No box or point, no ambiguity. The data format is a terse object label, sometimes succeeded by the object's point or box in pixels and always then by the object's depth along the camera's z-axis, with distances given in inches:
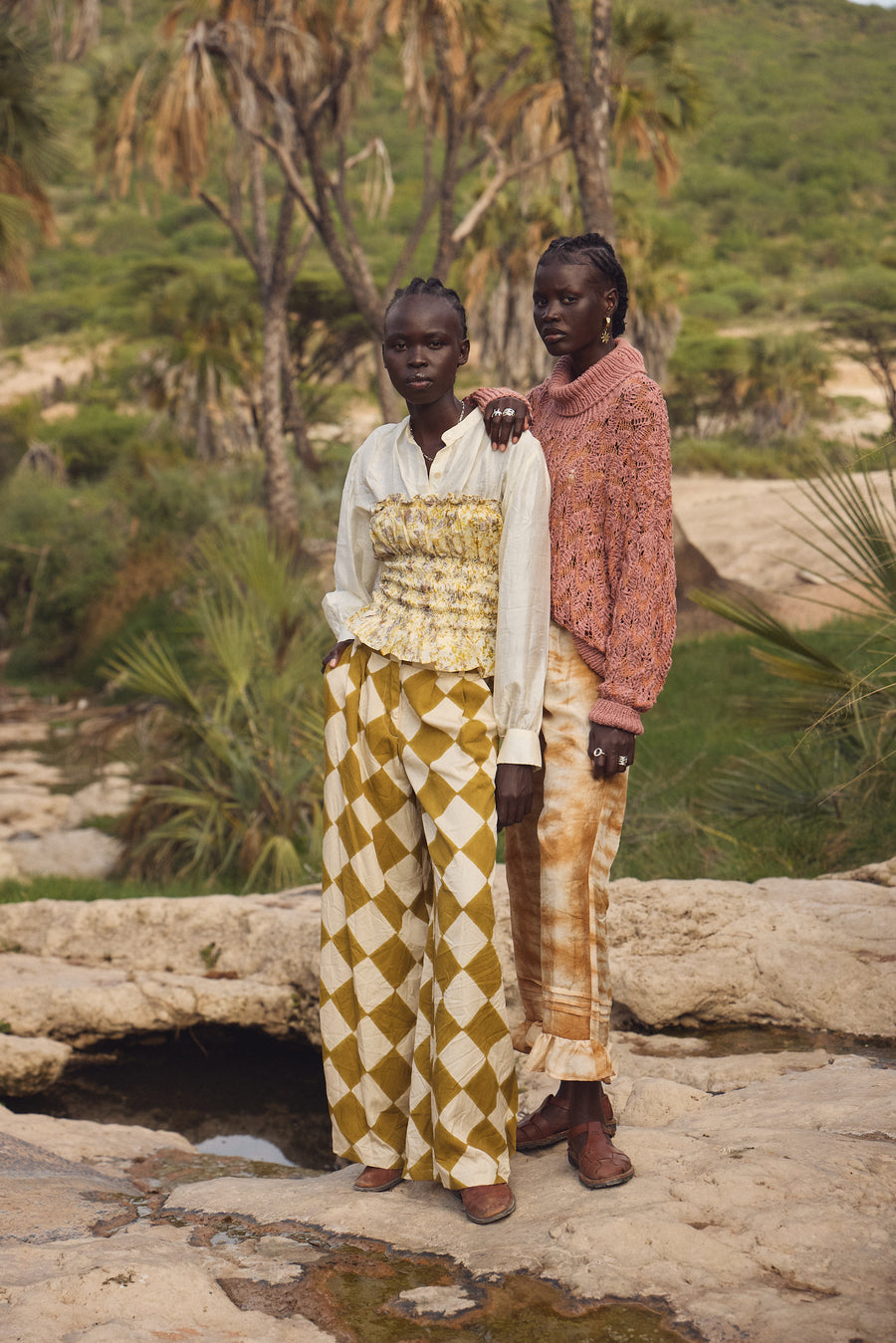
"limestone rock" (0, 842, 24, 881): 294.3
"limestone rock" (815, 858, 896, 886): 175.2
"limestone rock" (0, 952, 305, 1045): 175.3
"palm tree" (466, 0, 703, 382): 350.9
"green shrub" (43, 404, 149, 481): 1003.3
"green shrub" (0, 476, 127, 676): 620.7
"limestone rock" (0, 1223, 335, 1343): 83.0
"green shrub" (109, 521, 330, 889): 273.1
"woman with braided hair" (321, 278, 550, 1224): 103.6
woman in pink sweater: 104.5
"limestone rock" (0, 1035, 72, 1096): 166.2
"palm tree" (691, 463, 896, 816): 172.4
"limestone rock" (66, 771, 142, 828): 385.7
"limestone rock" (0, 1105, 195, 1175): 138.1
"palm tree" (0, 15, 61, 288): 512.7
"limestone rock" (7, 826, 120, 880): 321.1
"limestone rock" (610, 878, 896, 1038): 148.3
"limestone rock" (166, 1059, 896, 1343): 84.1
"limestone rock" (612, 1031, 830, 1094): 133.6
